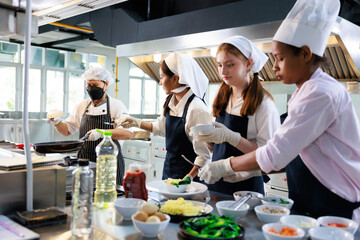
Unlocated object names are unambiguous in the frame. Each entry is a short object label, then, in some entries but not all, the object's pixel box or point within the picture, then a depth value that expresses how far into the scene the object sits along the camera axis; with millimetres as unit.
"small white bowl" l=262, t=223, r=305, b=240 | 1106
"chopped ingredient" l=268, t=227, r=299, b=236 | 1162
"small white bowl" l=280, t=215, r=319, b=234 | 1286
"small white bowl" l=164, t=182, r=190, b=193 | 1805
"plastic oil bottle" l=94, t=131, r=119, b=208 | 1644
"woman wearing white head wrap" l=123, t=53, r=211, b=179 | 2463
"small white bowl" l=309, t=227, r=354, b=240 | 1144
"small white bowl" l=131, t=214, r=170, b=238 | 1188
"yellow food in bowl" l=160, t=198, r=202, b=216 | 1396
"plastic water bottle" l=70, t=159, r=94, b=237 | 1295
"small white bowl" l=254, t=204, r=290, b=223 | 1362
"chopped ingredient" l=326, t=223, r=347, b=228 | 1266
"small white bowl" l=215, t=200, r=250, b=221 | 1396
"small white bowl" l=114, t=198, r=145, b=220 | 1357
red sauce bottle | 1588
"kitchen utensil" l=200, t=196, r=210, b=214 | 1426
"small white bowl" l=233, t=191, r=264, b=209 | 1626
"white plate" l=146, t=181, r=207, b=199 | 1757
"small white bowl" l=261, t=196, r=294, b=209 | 1496
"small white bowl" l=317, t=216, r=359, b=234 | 1246
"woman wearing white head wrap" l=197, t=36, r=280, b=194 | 2059
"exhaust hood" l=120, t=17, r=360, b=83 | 3232
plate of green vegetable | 1151
